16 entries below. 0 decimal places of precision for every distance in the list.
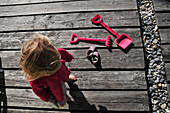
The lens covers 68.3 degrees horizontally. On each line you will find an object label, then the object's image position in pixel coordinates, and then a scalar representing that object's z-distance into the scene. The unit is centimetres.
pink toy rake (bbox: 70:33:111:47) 158
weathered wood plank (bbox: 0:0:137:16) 178
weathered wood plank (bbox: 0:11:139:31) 171
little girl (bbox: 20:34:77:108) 77
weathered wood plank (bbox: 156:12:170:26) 168
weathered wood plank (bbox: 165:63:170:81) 151
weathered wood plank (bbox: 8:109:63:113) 153
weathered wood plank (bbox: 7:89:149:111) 143
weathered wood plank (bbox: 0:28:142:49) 163
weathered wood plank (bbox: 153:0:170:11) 173
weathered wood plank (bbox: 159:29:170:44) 162
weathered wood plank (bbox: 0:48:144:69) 154
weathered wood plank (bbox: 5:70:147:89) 148
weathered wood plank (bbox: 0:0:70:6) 197
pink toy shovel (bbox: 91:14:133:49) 157
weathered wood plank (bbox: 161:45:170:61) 156
